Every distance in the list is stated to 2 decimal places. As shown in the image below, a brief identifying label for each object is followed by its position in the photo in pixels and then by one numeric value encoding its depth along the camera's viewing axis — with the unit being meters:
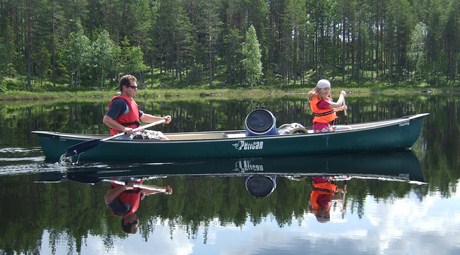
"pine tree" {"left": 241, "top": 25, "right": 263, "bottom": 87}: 75.56
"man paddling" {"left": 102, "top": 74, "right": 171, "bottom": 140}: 13.39
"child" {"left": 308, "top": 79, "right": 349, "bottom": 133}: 14.57
